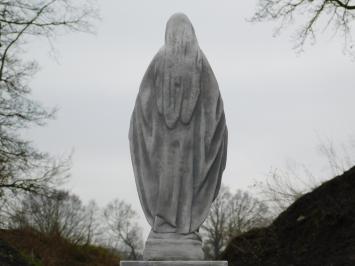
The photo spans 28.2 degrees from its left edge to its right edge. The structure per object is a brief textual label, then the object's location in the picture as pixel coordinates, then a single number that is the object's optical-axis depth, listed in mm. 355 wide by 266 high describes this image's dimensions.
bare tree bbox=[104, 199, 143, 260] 60438
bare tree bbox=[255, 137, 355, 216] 22188
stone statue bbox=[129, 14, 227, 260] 7078
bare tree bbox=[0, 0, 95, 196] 19375
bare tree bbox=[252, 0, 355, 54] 21531
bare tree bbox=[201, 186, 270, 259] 46844
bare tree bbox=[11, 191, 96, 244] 40638
